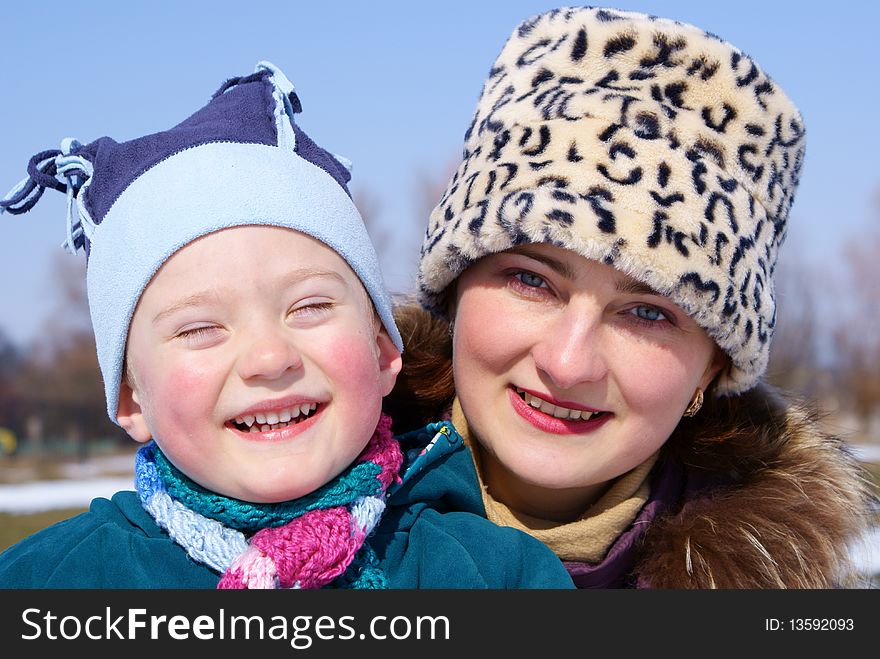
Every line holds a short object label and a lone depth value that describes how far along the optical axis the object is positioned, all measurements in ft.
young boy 5.76
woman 6.79
